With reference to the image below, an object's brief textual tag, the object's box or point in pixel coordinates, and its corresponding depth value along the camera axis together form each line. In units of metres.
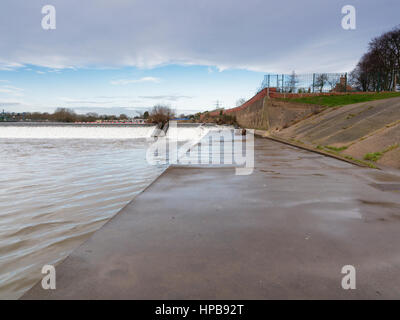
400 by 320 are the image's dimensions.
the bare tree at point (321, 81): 32.31
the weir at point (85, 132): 46.50
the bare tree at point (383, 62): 48.41
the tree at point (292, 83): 32.81
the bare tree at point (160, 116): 83.29
